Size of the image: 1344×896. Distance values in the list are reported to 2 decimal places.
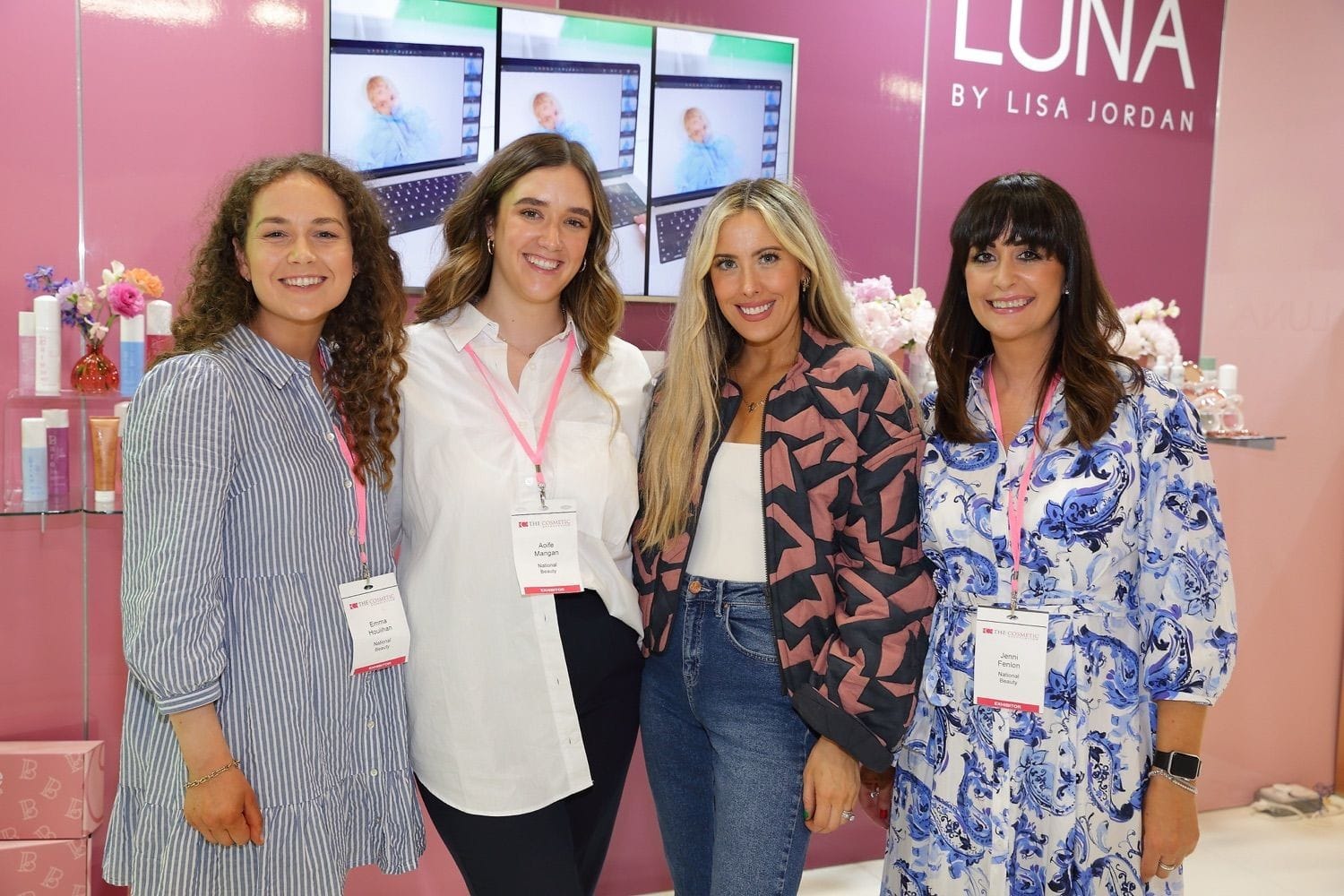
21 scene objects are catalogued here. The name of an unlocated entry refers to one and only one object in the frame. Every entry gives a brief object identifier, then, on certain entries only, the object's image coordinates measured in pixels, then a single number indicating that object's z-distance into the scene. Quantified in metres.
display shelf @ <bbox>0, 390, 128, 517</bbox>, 2.96
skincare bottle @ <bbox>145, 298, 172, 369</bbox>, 2.98
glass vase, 2.93
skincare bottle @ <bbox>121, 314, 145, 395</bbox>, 2.94
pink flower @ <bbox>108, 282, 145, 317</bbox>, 2.90
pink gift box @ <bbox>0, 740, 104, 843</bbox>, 2.88
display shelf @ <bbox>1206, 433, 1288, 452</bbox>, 4.13
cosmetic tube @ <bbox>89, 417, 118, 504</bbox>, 2.89
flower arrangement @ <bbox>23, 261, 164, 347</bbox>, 2.91
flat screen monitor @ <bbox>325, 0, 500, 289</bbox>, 3.12
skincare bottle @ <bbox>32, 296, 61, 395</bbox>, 2.89
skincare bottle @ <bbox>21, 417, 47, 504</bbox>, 2.88
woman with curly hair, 1.68
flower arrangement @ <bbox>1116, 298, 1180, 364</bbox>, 3.82
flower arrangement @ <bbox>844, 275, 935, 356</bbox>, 3.46
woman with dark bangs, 1.92
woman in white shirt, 2.03
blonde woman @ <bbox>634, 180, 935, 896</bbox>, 1.99
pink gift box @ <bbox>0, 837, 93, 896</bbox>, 2.85
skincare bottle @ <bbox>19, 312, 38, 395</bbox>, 2.92
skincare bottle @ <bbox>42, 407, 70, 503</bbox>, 2.92
